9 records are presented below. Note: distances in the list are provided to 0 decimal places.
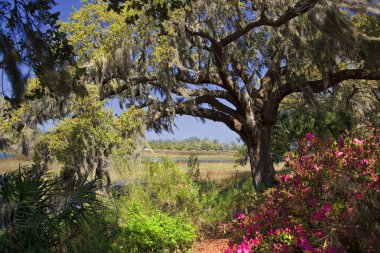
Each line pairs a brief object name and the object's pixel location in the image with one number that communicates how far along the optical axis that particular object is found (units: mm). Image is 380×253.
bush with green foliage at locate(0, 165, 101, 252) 4926
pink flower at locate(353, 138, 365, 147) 4977
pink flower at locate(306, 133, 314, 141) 5470
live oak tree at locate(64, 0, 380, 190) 11594
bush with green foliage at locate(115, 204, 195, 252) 7219
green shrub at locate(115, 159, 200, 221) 9453
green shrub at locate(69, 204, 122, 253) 6616
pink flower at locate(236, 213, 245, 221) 5671
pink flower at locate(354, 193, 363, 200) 4023
